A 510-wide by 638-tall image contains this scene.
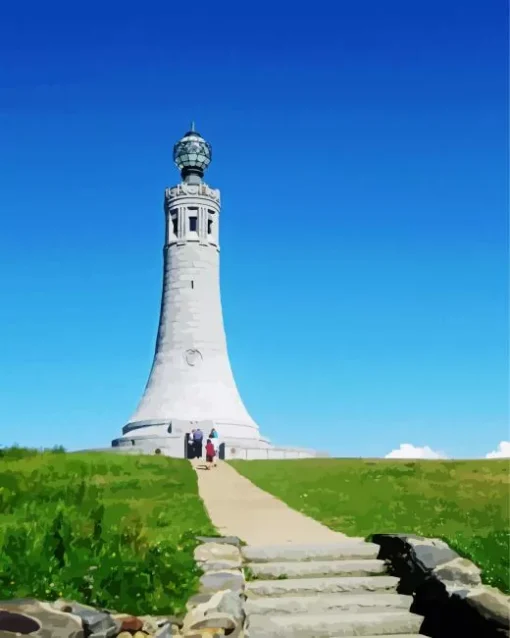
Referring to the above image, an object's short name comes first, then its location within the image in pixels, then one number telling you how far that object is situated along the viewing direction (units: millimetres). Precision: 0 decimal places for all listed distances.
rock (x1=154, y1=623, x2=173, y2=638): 8031
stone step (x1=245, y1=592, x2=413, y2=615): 9539
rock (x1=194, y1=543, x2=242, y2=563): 10242
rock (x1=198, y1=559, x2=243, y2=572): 9891
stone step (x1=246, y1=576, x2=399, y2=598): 9992
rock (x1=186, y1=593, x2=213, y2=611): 8698
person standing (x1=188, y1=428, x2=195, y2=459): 41719
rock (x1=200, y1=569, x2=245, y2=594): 9193
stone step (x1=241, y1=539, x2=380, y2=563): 10945
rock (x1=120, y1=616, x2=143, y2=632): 7984
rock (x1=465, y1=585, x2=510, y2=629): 8242
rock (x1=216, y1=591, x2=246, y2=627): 8594
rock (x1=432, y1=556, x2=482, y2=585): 9367
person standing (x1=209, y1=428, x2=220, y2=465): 40219
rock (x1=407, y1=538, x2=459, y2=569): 9852
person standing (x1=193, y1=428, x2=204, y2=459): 41375
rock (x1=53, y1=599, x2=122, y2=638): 7637
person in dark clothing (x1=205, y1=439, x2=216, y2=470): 33969
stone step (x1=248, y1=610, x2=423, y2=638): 9055
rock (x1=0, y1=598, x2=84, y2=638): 7312
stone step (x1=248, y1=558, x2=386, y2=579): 10516
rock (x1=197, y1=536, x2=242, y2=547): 10961
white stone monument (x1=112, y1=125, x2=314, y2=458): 55938
